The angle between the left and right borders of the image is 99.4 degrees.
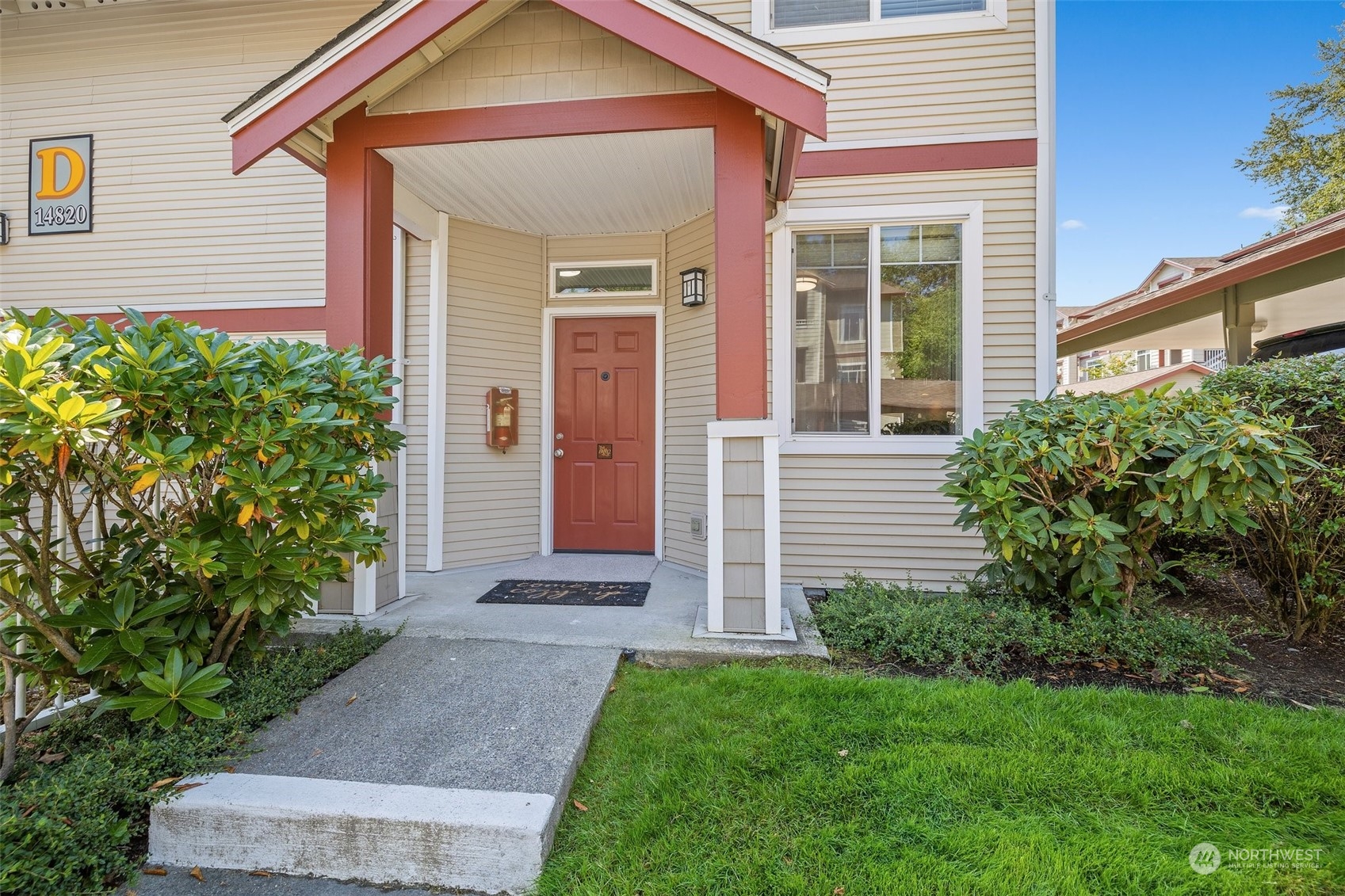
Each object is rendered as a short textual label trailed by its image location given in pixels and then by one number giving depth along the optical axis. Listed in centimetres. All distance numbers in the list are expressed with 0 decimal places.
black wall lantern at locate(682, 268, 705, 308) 451
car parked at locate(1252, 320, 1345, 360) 466
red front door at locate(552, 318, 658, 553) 498
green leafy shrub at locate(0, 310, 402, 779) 182
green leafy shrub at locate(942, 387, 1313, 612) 255
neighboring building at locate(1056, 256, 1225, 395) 1528
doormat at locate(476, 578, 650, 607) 373
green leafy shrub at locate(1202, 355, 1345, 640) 291
